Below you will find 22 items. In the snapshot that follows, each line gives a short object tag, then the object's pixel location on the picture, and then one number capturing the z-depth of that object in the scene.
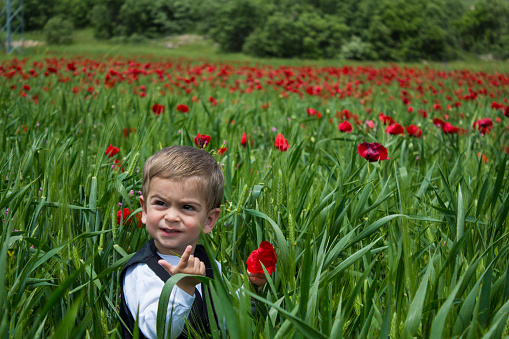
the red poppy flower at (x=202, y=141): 1.47
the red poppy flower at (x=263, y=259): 0.91
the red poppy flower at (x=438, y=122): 2.20
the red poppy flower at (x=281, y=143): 1.61
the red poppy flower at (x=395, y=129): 1.87
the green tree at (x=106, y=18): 38.33
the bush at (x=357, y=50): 26.33
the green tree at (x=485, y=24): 40.59
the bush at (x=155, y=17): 37.12
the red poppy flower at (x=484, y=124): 2.28
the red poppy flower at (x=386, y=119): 2.07
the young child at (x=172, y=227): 0.92
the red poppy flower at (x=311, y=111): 2.90
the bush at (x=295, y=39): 26.33
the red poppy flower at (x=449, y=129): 2.14
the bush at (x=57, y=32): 32.19
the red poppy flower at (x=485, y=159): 2.10
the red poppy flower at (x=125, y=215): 1.20
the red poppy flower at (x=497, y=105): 2.89
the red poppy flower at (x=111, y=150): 1.63
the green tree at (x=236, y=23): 29.38
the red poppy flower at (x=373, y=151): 1.41
